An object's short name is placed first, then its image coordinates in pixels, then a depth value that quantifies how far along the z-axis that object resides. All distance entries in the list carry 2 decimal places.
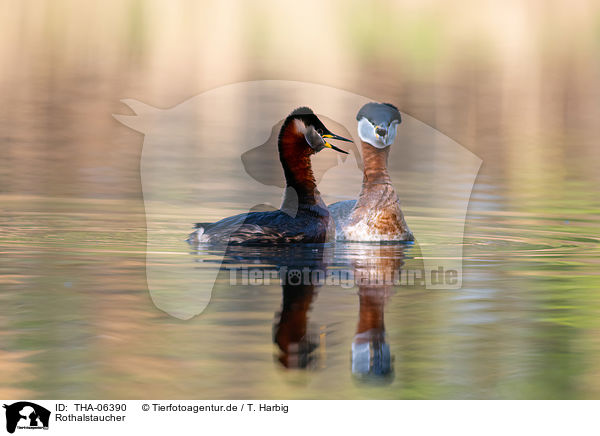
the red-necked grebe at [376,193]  21.03
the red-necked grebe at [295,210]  19.72
